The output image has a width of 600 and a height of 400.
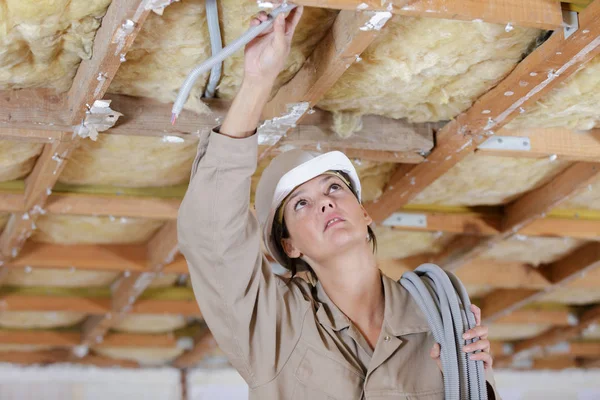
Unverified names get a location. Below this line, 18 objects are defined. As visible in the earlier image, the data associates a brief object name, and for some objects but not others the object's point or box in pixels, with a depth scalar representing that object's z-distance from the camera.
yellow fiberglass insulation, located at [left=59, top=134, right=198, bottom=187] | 2.84
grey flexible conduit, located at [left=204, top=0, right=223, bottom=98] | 2.04
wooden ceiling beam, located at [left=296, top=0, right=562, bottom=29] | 1.89
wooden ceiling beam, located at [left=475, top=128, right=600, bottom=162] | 2.85
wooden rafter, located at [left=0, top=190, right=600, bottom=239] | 3.25
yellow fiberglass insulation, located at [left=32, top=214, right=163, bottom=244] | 3.60
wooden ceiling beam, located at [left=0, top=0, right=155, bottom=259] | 1.91
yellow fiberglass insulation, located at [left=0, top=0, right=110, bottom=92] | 2.00
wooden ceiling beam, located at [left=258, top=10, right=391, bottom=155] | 2.01
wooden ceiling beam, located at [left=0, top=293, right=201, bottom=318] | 4.57
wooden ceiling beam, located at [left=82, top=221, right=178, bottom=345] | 3.75
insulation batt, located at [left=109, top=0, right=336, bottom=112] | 2.10
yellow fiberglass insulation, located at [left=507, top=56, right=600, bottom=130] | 2.51
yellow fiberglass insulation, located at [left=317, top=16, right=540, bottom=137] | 2.24
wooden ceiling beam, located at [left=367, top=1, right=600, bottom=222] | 2.15
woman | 1.63
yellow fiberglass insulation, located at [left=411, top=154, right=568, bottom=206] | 3.23
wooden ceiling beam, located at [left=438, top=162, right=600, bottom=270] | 3.22
